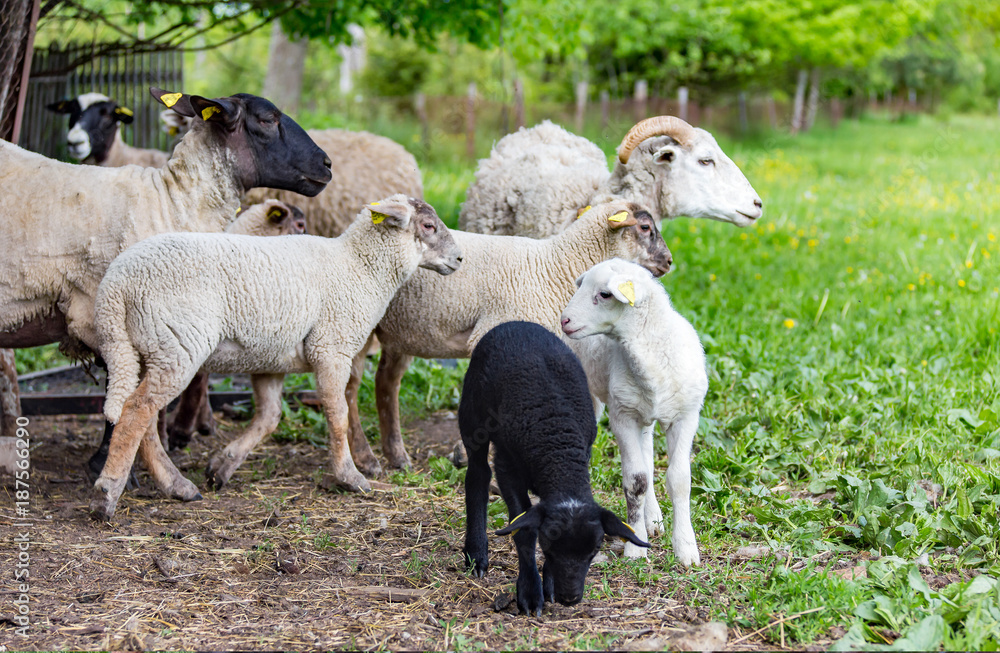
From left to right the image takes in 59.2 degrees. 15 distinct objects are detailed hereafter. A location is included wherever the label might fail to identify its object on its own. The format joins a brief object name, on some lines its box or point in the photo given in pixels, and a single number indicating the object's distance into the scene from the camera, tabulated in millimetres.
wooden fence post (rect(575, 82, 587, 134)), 19423
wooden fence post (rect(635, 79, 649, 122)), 19625
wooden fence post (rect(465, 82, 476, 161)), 17250
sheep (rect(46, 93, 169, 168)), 7086
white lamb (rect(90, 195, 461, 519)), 4023
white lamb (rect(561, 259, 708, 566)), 3617
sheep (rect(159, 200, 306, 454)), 5344
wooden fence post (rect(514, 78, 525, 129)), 12391
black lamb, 3059
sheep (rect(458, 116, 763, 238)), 5453
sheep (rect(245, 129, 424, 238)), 6133
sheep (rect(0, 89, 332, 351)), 4379
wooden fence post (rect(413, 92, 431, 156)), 17688
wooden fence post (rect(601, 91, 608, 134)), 19345
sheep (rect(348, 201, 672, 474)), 4707
